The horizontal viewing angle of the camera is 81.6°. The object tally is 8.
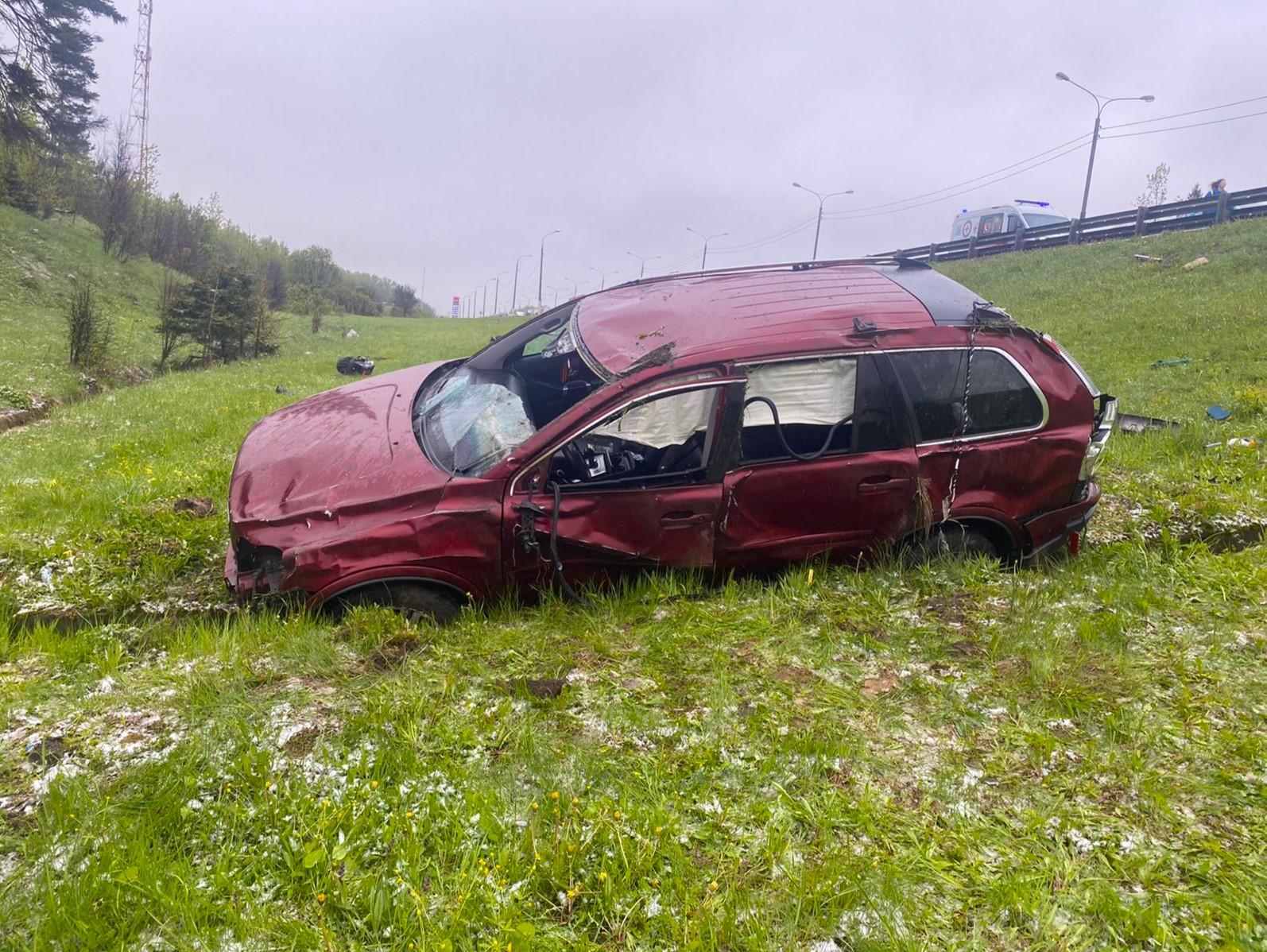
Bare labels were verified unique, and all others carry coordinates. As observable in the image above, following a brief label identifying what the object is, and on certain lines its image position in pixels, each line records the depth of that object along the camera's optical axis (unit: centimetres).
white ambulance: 3247
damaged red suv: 376
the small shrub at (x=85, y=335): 1538
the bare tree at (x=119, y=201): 3360
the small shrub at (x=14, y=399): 1163
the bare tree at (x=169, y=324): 1893
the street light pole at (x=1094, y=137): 2627
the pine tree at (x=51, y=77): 2378
